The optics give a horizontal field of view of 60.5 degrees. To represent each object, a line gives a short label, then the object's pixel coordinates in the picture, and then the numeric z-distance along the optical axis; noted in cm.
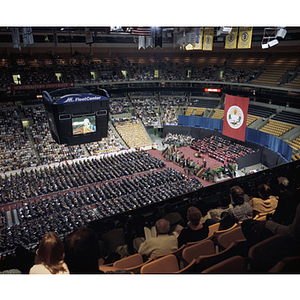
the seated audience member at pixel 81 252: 310
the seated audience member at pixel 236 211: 447
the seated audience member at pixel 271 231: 370
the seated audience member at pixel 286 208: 420
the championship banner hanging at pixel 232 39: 2019
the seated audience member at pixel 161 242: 391
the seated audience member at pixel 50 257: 308
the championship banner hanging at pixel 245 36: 1906
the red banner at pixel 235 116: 2491
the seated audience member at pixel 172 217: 492
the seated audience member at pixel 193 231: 409
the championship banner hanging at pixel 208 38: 2216
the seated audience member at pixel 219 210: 492
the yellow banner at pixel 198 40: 2120
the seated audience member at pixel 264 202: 502
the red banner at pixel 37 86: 3228
